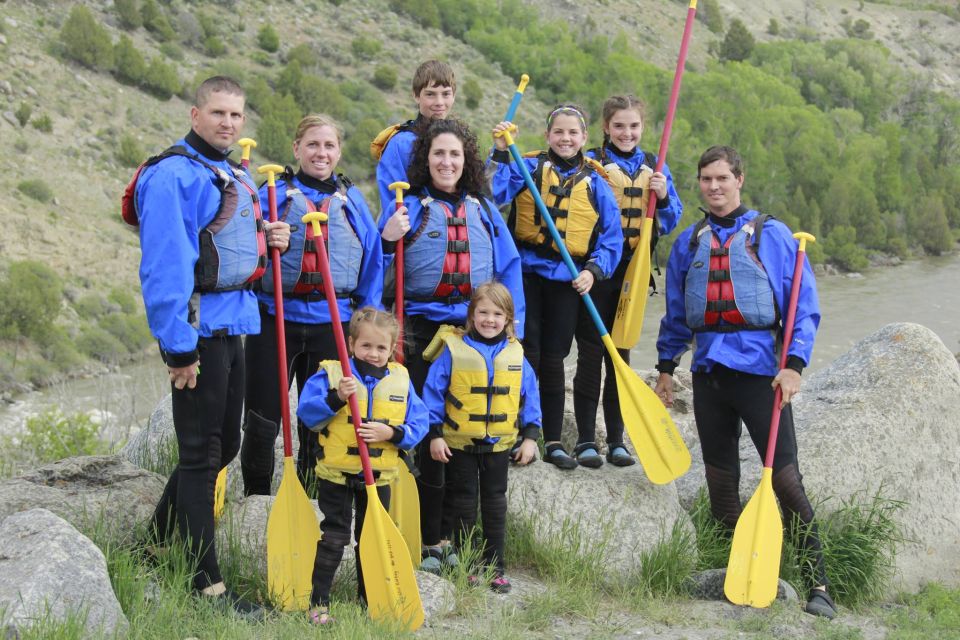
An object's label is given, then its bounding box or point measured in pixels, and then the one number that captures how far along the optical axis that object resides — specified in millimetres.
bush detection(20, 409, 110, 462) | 8625
